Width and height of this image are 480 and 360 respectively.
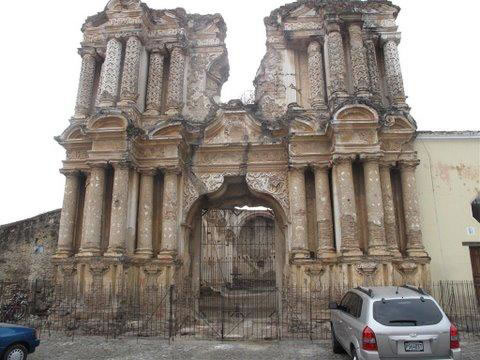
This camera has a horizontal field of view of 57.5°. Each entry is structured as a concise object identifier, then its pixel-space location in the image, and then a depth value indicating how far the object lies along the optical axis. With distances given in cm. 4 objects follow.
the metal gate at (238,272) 1397
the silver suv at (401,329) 604
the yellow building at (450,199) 1230
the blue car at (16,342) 740
